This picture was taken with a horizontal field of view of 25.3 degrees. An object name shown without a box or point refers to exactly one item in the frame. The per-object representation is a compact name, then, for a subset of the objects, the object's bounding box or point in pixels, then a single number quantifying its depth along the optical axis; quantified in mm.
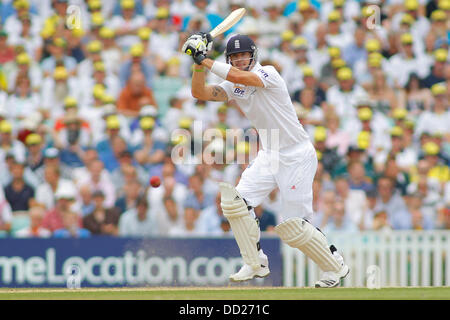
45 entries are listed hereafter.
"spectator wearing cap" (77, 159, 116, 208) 12789
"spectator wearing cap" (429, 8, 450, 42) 15540
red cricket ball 9734
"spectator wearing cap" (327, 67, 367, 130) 14117
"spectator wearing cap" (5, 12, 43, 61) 15289
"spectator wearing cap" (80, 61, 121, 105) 14523
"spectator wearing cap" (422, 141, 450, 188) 13118
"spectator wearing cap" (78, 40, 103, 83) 14719
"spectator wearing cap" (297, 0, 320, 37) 15555
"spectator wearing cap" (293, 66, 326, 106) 14250
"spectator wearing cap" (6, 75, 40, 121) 14172
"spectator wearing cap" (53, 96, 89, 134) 13688
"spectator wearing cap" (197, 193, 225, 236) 12266
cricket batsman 8781
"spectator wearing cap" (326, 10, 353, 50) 15250
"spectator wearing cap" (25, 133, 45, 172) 13165
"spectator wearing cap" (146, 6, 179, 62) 15008
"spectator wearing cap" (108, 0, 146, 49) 15469
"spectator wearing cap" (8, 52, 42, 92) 14711
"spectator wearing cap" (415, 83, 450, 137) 13977
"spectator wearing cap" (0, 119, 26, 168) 13367
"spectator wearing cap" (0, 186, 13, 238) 12516
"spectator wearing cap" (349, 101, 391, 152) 13648
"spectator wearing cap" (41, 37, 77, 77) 14883
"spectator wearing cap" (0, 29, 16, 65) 15207
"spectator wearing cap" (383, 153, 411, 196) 12805
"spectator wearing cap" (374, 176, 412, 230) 12609
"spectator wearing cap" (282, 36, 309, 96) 14430
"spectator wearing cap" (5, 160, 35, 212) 12688
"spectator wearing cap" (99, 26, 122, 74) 14944
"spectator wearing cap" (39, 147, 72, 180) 12992
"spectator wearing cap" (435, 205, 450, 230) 12547
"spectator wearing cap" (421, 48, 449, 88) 14844
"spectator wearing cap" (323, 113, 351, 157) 13438
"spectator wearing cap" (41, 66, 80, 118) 14453
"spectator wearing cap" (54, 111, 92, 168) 13258
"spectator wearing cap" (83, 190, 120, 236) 12250
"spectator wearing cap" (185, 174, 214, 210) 12500
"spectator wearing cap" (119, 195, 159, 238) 12094
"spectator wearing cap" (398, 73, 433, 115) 14453
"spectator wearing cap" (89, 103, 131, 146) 13477
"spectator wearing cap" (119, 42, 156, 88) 14594
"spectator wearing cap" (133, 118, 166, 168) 13125
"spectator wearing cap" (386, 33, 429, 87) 14914
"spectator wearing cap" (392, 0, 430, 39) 15656
